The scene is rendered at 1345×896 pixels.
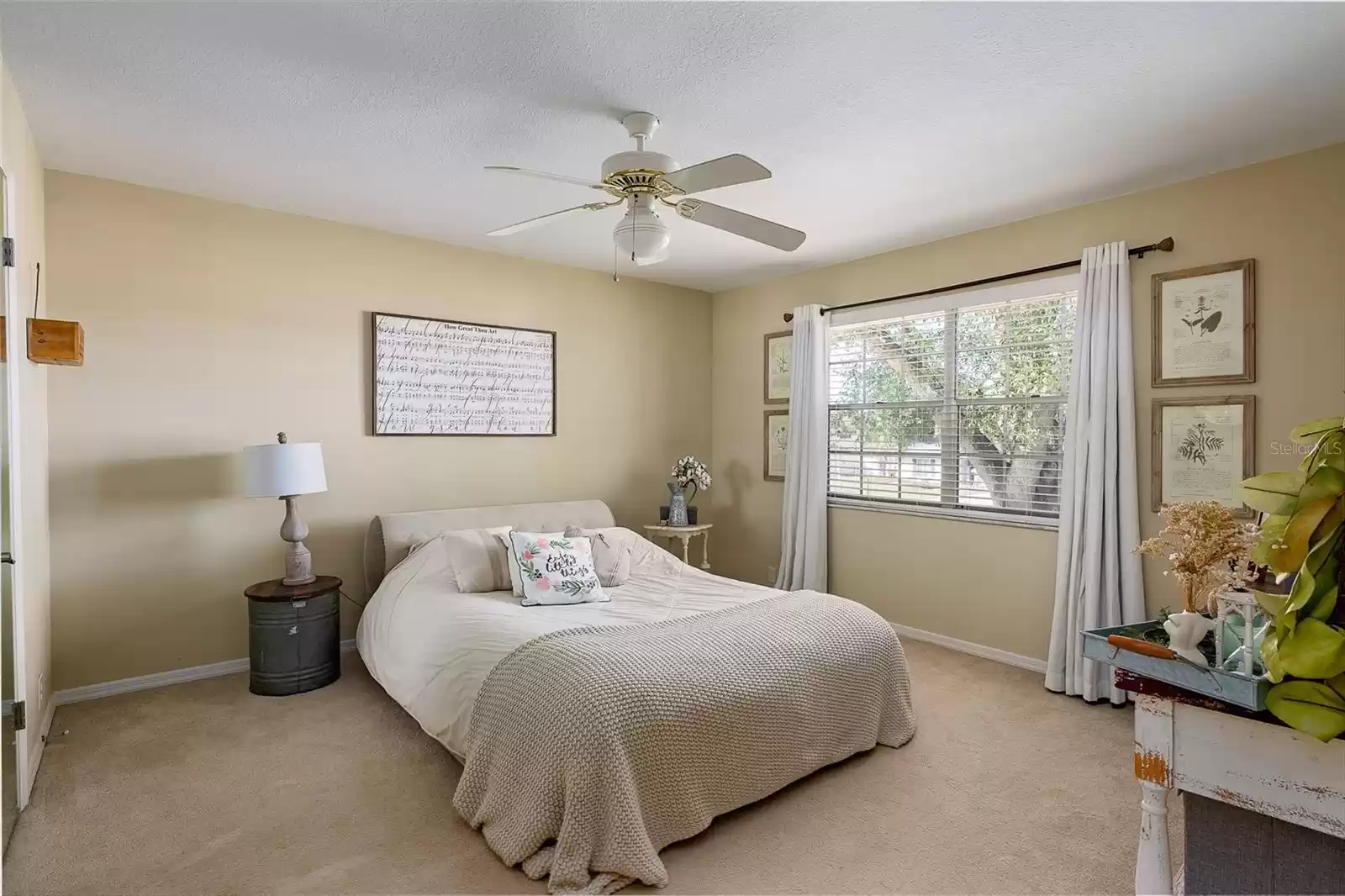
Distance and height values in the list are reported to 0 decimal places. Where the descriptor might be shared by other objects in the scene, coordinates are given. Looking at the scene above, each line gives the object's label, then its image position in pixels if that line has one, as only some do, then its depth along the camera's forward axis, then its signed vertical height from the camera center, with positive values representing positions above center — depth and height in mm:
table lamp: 3361 -202
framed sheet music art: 4160 +375
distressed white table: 977 -483
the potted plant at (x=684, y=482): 4973 -315
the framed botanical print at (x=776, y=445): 5176 -35
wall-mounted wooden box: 2572 +349
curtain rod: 3297 +916
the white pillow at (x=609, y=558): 3629 -628
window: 3830 +236
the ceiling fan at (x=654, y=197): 2305 +853
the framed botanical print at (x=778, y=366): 5156 +553
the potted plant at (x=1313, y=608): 851 -209
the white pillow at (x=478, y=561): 3438 -614
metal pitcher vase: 4965 -492
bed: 2025 -911
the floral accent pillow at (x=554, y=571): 3297 -637
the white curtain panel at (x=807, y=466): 4758 -177
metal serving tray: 1016 -368
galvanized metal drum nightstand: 3395 -991
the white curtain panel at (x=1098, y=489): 3367 -234
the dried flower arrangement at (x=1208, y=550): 1293 -201
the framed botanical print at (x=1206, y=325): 3094 +536
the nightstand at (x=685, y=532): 4855 -651
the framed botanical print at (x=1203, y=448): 3094 -27
